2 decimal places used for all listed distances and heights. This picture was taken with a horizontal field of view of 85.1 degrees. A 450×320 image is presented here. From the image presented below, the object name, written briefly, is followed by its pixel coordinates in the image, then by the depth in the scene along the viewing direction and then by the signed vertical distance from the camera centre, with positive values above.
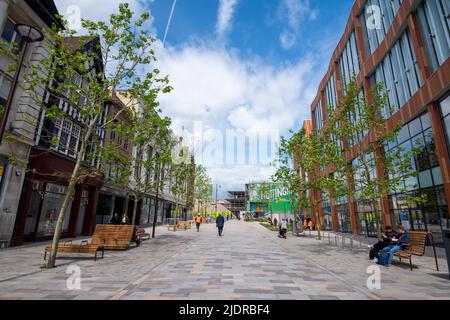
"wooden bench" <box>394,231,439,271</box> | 8.50 -0.80
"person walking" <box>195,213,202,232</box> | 28.88 +0.02
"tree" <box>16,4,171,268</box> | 8.73 +5.60
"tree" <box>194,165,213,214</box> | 46.40 +6.88
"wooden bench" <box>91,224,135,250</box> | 12.12 -0.84
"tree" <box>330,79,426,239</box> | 12.24 +4.47
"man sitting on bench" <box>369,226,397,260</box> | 9.97 -0.86
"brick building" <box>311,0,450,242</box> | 14.02 +9.19
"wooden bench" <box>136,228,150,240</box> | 16.46 -0.99
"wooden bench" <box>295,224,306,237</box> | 24.77 -0.97
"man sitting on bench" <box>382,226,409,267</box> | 9.16 -0.79
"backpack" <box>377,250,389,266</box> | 9.23 -1.29
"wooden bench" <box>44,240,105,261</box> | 9.30 -1.11
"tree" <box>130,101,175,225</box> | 11.34 +4.77
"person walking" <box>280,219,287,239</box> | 21.62 -0.58
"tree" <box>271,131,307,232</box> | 22.59 +4.63
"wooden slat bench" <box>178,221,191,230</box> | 31.39 -0.52
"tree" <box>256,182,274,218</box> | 43.58 +6.23
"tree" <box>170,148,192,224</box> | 21.74 +4.49
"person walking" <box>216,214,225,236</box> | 23.16 -0.14
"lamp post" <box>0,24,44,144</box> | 7.26 +5.34
